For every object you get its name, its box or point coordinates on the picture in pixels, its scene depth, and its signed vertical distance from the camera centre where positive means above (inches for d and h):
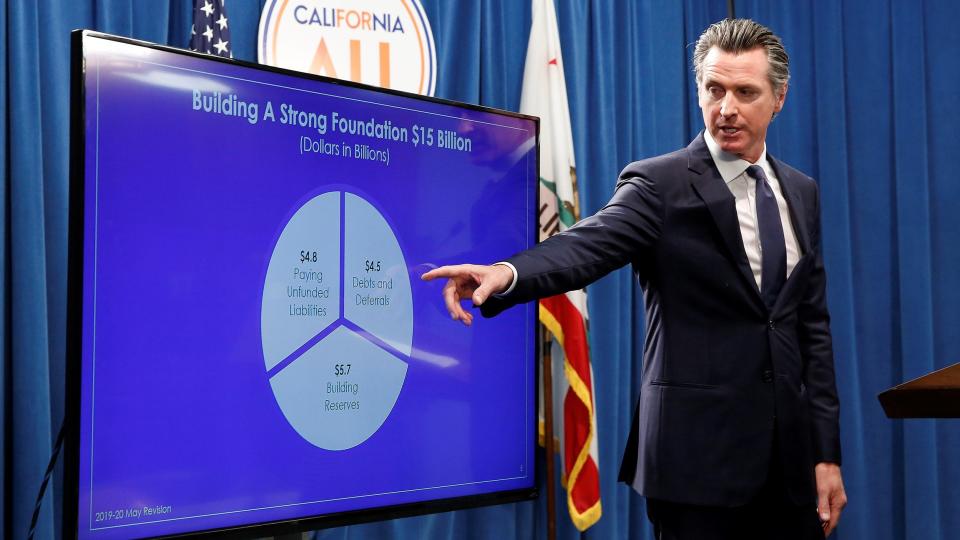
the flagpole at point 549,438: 132.3 -20.0
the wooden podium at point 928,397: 47.5 -5.3
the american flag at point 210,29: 107.1 +28.5
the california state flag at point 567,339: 132.5 -6.6
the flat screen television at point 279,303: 75.7 -0.9
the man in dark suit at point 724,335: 77.2 -3.7
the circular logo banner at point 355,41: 119.7 +31.3
